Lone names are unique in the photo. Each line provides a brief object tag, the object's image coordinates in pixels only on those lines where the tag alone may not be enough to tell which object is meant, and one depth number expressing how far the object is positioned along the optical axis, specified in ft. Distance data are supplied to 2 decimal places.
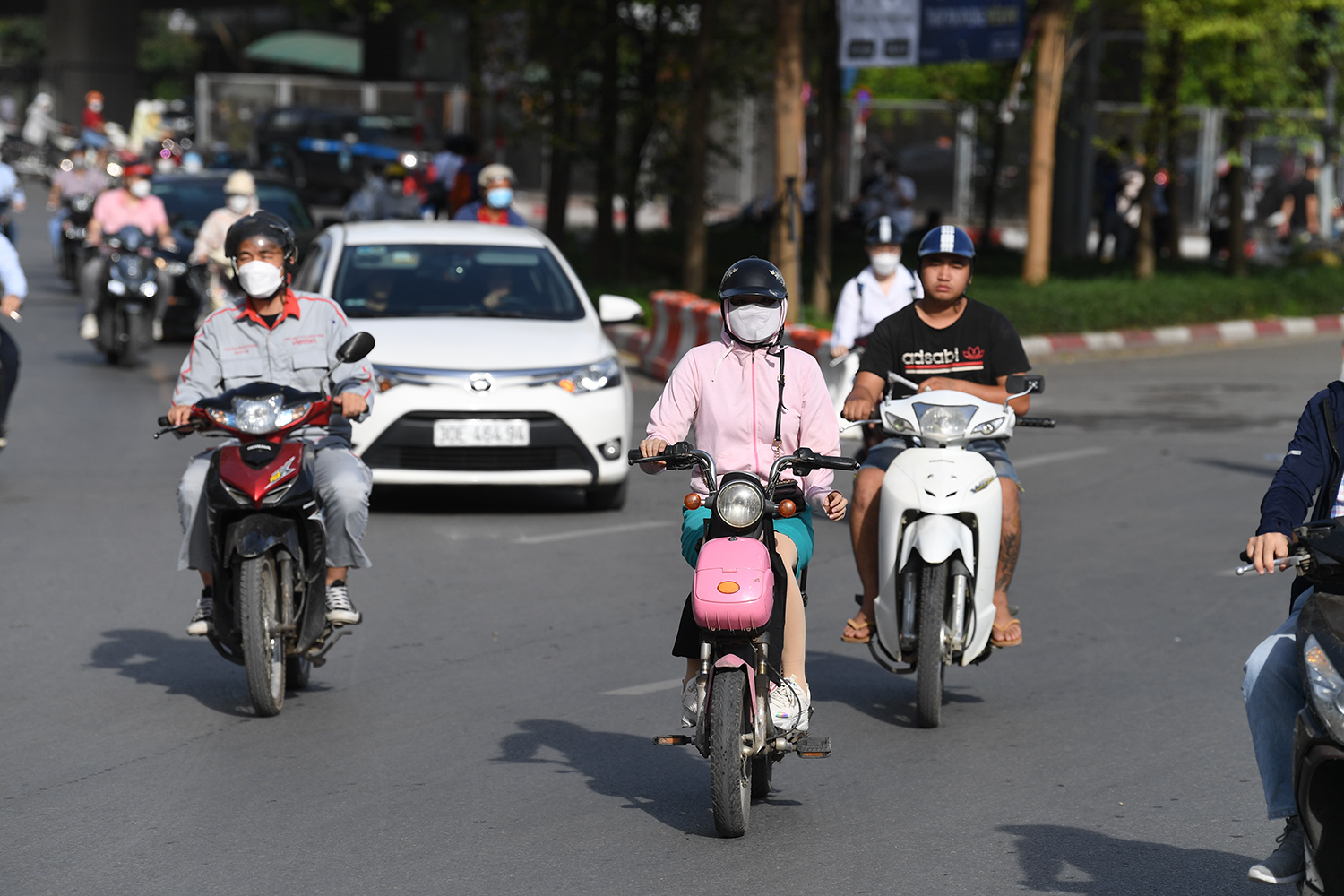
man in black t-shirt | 47.50
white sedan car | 71.36
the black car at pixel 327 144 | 277.64
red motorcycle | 43.65
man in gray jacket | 45.78
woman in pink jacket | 37.58
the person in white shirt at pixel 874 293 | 70.79
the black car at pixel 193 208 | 128.57
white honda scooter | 44.42
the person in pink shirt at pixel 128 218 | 116.67
